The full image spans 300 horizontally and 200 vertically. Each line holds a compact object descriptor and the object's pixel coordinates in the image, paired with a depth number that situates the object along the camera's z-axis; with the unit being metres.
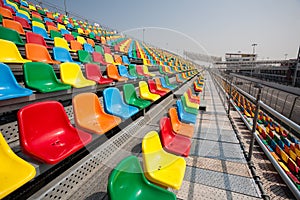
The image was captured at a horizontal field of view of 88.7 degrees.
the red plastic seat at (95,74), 2.52
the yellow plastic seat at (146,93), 2.66
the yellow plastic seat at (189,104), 2.98
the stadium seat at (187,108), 2.69
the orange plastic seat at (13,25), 2.96
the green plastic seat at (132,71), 3.82
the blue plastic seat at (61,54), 2.69
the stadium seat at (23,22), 3.85
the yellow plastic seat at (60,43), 3.33
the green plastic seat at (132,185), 0.92
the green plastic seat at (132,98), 2.33
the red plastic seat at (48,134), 1.03
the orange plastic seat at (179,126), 1.95
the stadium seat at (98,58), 3.51
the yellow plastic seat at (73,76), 2.03
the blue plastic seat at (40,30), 3.68
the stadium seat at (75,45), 3.94
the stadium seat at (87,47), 4.18
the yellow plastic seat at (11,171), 0.77
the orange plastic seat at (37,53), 2.27
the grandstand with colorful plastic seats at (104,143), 1.03
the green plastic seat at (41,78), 1.63
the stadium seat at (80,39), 4.87
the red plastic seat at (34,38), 2.76
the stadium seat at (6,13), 3.75
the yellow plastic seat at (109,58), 3.91
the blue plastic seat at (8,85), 1.37
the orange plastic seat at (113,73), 2.93
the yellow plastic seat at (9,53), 1.85
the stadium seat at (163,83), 3.89
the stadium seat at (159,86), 3.49
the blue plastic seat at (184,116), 2.27
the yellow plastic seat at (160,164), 1.13
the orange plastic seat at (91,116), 1.43
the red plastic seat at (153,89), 3.17
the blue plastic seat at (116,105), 1.84
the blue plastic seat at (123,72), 3.41
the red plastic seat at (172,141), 1.56
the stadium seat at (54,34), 4.06
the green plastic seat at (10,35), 2.41
